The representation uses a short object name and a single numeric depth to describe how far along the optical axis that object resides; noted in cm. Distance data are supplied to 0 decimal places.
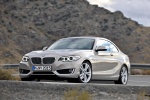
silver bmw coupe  1207
